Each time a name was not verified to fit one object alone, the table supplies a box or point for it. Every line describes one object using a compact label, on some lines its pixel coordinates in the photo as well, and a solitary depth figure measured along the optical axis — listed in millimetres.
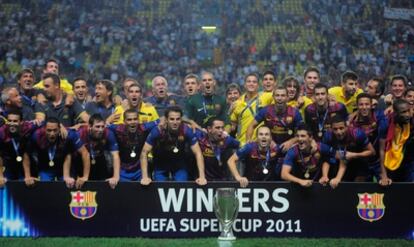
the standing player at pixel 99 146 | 9750
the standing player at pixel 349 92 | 10805
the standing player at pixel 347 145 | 9641
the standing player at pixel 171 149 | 9648
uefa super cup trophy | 7559
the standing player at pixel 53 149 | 9461
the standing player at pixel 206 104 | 11039
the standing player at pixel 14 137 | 9555
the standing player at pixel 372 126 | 9870
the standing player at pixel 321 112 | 10164
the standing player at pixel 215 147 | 10234
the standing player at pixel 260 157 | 9680
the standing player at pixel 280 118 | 10172
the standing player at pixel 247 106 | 11088
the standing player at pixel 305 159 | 9438
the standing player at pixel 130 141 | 9883
